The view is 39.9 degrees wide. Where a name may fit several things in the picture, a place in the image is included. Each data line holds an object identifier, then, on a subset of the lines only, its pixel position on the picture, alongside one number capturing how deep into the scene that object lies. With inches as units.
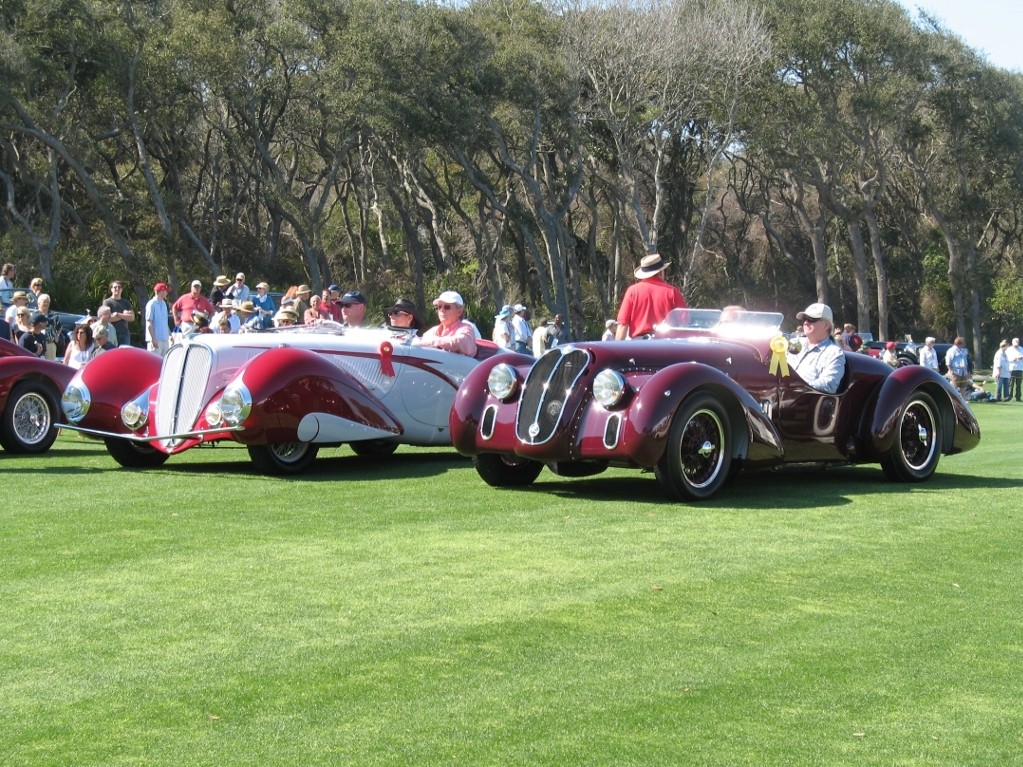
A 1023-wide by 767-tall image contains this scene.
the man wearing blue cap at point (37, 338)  719.7
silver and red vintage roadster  438.3
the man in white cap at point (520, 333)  1182.9
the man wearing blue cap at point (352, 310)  540.1
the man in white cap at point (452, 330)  514.9
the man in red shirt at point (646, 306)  466.0
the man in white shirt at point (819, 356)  422.6
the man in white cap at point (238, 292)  844.7
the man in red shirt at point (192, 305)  776.9
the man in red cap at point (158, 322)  822.5
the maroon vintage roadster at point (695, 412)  371.2
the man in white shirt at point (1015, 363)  1346.0
